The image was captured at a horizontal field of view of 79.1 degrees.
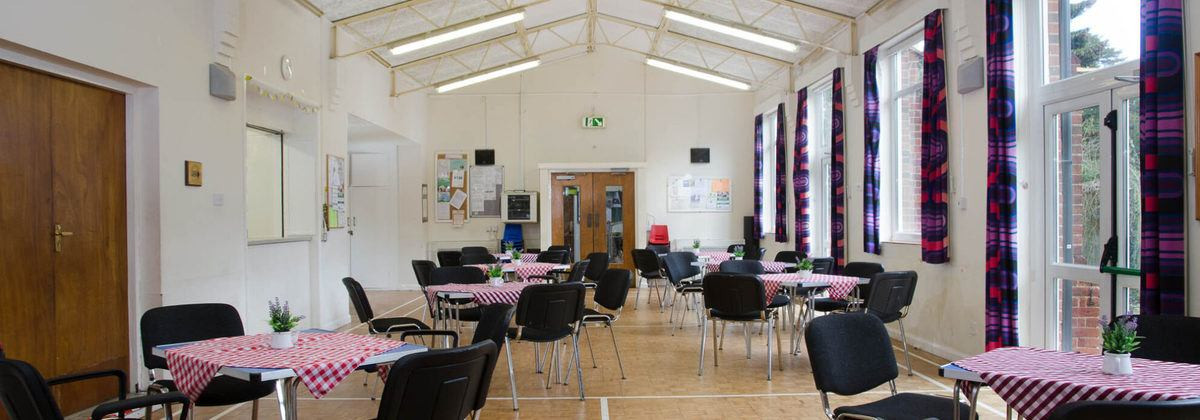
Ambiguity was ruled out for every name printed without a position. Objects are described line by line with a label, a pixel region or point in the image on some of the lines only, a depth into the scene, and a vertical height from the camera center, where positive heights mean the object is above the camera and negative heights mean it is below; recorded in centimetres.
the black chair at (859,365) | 302 -68
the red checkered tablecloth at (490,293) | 522 -60
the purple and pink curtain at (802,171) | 1024 +52
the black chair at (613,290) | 603 -68
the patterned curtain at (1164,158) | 391 +25
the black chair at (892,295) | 546 -67
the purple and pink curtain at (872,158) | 786 +54
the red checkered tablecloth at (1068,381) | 235 -60
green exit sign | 1342 +162
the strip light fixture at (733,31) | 930 +230
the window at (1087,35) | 463 +117
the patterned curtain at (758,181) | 1276 +48
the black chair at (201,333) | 347 -62
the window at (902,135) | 755 +78
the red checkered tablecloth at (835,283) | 597 -62
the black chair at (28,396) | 237 -60
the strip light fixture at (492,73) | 1242 +236
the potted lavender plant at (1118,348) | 258 -51
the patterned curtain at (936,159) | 643 +43
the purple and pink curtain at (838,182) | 879 +32
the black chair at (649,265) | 993 -78
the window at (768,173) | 1280 +63
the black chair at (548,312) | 486 -70
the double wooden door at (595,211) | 1344 -2
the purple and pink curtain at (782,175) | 1125 +51
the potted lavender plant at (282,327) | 313 -50
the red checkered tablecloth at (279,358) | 272 -58
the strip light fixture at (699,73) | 1266 +239
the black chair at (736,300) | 572 -74
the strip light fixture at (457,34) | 930 +229
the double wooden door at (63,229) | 413 -9
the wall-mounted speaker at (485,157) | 1330 +98
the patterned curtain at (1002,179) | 550 +21
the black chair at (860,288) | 653 -72
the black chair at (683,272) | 825 -76
